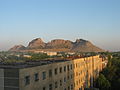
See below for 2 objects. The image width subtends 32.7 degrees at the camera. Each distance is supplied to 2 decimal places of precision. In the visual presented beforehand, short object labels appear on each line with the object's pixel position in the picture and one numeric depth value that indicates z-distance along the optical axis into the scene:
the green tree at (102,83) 59.54
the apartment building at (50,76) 25.83
